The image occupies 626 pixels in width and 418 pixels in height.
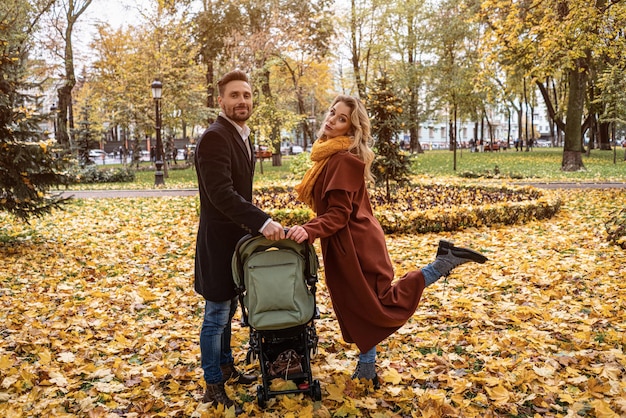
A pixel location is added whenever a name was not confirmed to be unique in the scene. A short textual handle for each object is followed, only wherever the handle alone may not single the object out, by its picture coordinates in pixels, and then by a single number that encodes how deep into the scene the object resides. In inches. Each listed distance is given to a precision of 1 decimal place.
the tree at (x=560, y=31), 452.1
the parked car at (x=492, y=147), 1754.3
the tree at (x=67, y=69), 943.1
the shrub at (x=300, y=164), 637.9
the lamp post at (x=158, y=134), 756.0
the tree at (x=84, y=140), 1176.8
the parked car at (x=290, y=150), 2089.7
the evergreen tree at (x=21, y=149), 308.7
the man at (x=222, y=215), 119.0
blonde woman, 126.9
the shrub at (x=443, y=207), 373.1
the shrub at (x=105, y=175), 925.8
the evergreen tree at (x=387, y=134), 414.6
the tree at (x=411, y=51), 1197.4
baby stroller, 118.3
